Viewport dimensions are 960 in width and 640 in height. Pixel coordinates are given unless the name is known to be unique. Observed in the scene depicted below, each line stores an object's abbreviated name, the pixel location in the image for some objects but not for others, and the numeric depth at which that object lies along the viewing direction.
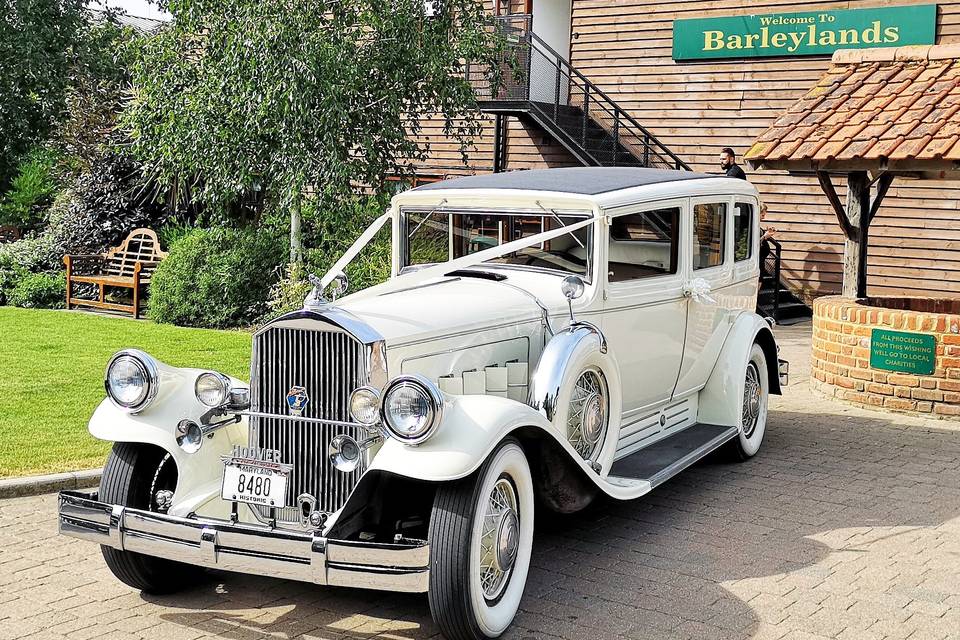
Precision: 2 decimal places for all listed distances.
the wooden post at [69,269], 14.84
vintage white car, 4.13
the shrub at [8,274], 15.27
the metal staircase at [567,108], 16.28
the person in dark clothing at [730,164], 13.24
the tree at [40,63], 19.75
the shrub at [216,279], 13.35
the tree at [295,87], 11.78
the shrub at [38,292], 14.88
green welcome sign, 14.28
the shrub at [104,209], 16.78
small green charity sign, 8.77
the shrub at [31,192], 19.05
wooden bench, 14.41
